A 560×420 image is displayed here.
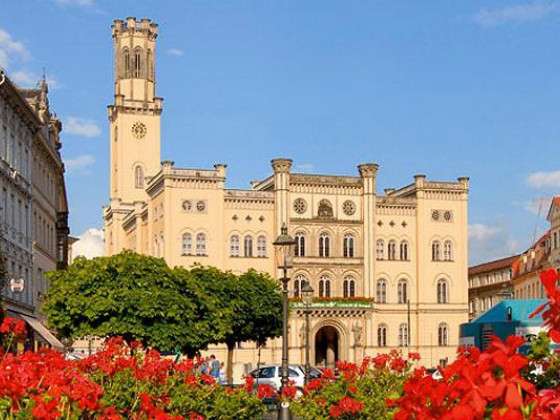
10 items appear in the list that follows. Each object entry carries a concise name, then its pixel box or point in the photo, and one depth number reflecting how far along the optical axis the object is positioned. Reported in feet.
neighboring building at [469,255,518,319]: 337.11
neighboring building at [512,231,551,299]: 284.61
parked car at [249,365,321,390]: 127.24
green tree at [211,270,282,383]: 167.63
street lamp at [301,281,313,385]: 104.72
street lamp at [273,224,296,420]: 73.67
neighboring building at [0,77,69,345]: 123.75
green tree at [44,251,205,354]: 131.13
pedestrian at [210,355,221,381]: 127.15
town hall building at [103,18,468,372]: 257.14
